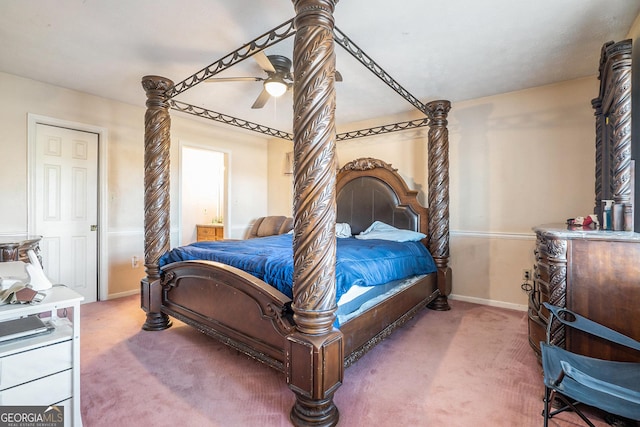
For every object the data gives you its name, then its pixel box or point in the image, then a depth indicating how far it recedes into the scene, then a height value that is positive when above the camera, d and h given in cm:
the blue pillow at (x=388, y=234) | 340 -23
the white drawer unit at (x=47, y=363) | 118 -63
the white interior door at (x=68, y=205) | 336 +10
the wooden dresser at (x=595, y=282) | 162 -39
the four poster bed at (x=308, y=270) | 155 -42
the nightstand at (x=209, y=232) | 582 -36
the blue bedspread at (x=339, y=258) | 201 -37
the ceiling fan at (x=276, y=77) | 262 +123
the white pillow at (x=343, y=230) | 406 -22
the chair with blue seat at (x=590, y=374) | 113 -77
